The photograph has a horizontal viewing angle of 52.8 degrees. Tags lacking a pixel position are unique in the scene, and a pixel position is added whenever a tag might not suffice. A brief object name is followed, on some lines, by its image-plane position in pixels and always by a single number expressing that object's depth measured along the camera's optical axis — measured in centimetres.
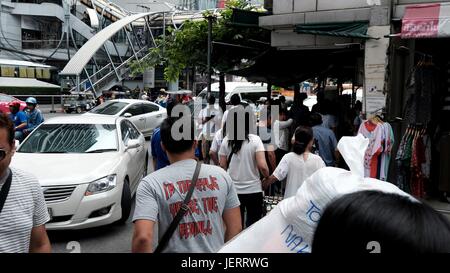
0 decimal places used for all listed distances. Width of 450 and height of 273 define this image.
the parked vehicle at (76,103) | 2673
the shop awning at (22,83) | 2768
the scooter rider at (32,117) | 1012
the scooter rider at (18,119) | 1003
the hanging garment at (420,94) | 667
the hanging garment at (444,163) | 671
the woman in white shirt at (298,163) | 452
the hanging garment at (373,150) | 614
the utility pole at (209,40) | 859
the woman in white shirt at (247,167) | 477
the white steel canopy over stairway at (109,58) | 2948
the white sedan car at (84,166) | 546
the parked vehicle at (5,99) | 1898
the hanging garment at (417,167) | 664
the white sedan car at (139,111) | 1528
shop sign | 614
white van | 2772
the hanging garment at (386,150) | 616
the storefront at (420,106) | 643
